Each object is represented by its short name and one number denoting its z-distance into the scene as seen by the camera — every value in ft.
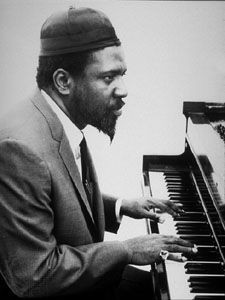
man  3.10
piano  3.29
